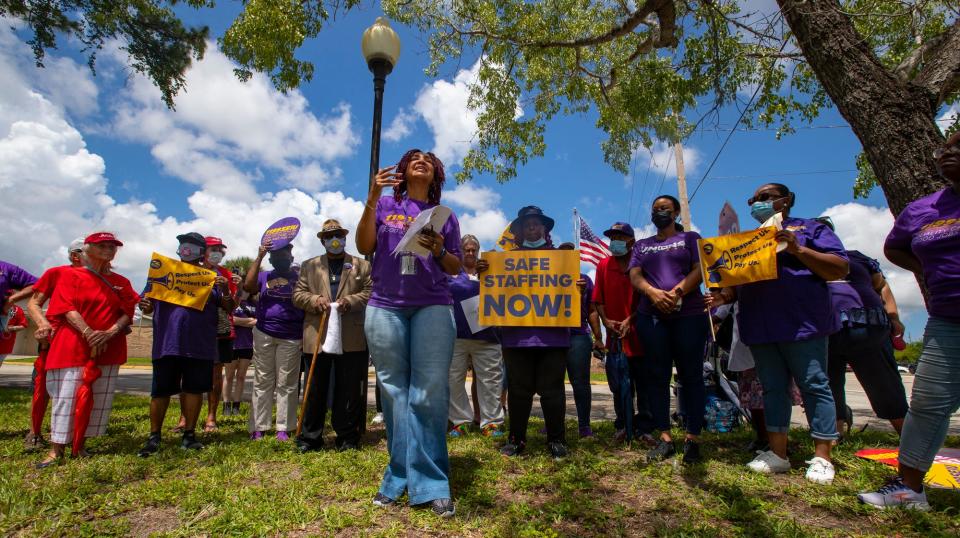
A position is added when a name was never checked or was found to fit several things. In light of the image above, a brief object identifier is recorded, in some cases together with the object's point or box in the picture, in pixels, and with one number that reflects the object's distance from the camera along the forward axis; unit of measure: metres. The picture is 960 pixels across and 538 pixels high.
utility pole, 16.53
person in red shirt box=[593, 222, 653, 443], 4.91
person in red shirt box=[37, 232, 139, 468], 4.29
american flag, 5.83
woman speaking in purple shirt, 3.02
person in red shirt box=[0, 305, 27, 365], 5.46
